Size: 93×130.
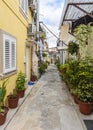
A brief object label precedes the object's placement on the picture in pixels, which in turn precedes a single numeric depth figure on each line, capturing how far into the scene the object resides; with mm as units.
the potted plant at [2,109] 2225
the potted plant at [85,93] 2679
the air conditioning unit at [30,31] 5077
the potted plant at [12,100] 2907
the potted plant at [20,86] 3604
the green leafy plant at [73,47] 4653
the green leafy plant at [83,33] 3598
